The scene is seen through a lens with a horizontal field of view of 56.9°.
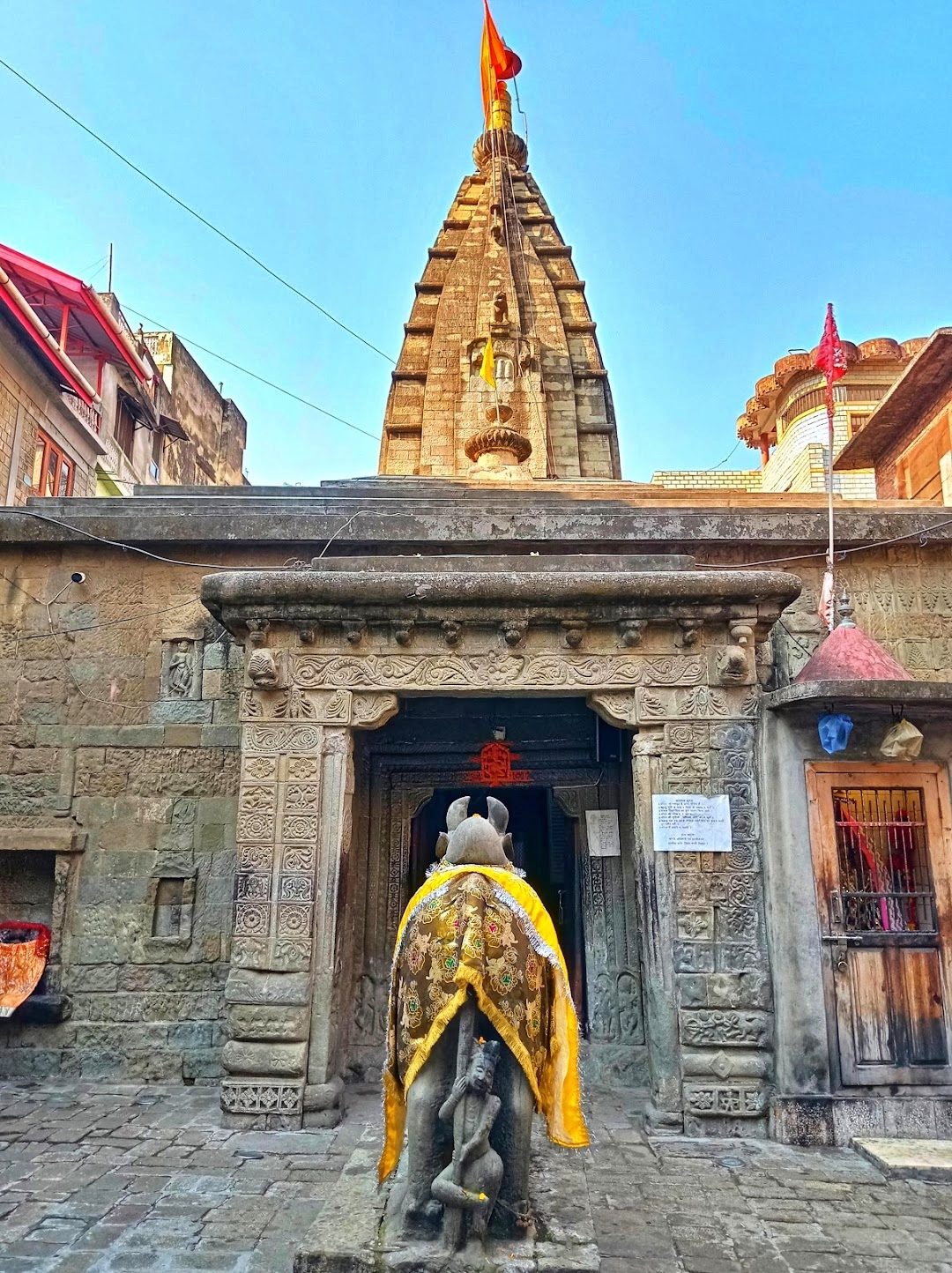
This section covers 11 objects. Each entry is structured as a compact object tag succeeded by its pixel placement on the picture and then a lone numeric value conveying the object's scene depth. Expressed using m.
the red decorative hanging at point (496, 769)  7.99
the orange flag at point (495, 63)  22.05
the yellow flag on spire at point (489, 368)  15.61
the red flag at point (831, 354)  7.56
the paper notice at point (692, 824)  6.19
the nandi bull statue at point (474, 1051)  3.65
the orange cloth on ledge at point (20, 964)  6.79
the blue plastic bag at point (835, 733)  5.93
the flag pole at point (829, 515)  7.13
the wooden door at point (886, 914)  5.88
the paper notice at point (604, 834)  7.74
